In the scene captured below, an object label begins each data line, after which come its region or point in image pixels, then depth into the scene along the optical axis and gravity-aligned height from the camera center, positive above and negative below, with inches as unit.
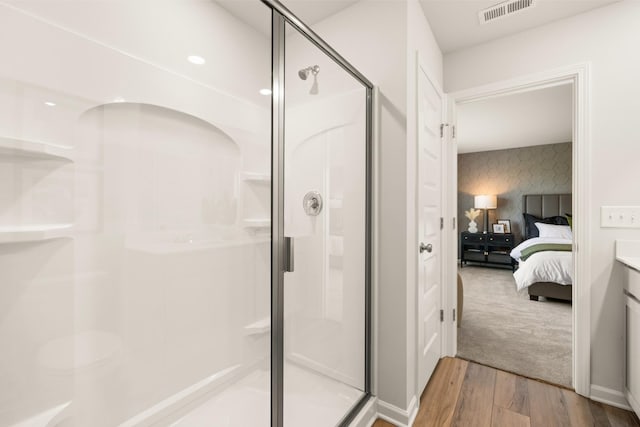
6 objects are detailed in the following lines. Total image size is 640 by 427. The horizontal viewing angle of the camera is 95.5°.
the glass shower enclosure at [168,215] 31.8 -0.2
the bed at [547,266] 137.8 -26.1
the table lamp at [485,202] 238.8 +9.2
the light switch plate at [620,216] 68.7 -0.7
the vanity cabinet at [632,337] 61.2 -27.3
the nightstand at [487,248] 226.4 -28.3
